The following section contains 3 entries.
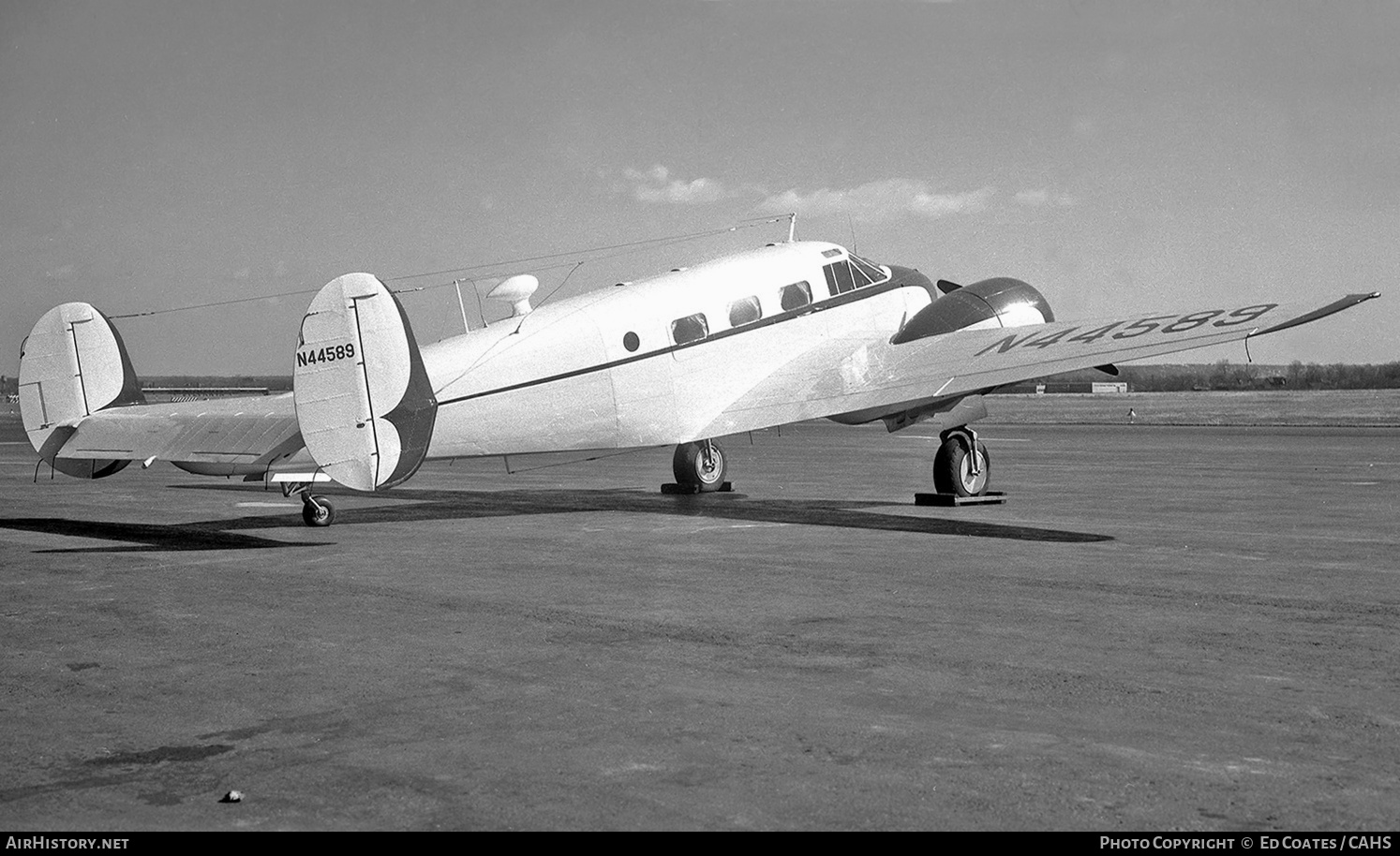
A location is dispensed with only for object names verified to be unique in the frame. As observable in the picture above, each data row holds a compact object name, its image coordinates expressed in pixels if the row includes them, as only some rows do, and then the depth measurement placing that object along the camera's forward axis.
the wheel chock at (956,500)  19.72
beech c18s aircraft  15.30
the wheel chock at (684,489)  22.77
